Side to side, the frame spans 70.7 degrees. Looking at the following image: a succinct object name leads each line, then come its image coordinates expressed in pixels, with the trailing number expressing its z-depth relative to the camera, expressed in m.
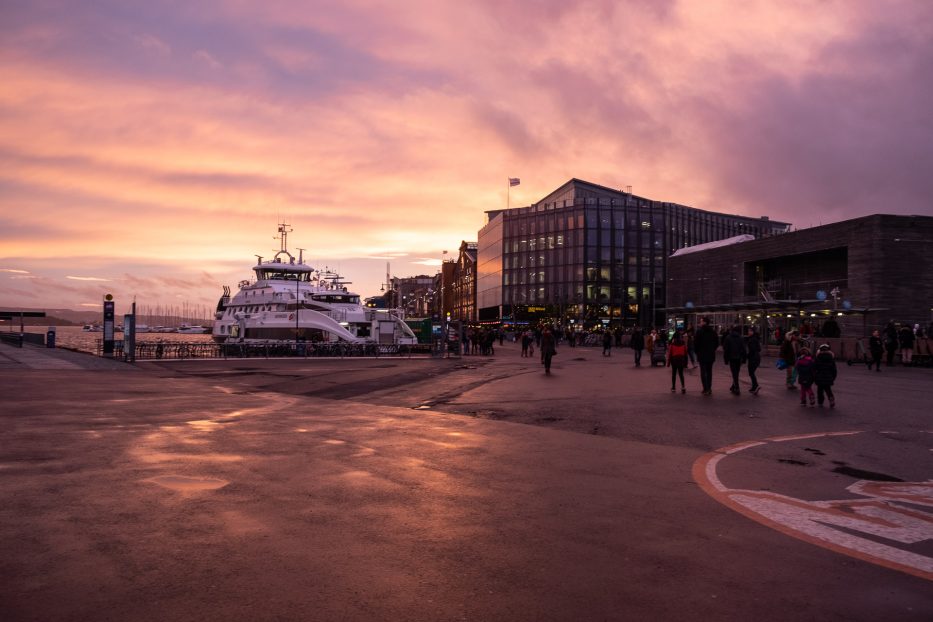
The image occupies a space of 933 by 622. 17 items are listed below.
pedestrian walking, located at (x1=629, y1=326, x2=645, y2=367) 30.64
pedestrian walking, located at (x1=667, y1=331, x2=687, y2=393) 17.20
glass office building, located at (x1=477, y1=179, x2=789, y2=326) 94.69
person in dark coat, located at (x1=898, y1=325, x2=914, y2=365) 27.98
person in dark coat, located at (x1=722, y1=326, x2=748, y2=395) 16.72
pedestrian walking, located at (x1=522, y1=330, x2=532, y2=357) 40.34
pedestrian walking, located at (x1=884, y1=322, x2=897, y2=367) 27.84
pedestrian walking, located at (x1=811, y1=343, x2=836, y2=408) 13.66
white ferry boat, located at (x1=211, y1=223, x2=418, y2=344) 44.16
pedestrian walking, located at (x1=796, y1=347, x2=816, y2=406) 13.99
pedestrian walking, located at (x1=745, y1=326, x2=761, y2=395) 16.95
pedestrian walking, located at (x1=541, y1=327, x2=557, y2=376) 24.33
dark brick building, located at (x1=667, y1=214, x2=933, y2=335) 46.62
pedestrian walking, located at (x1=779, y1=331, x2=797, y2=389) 17.55
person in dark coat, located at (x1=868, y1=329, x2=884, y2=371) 25.09
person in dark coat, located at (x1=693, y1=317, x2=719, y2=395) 16.73
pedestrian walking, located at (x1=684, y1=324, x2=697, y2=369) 29.25
